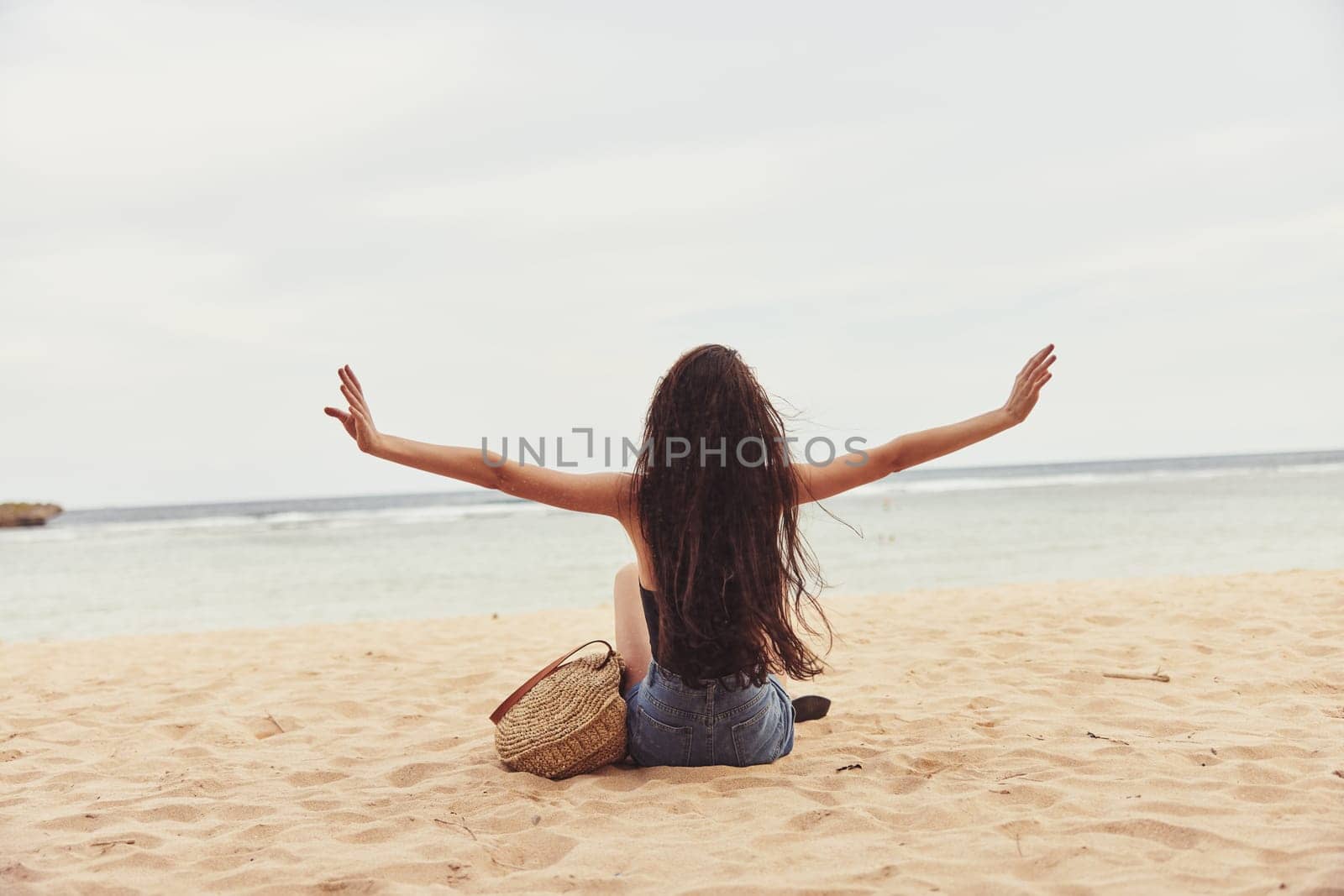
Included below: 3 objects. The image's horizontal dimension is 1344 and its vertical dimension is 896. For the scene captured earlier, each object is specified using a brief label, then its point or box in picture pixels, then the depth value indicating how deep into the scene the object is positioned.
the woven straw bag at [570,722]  3.26
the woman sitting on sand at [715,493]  2.90
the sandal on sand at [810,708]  4.05
